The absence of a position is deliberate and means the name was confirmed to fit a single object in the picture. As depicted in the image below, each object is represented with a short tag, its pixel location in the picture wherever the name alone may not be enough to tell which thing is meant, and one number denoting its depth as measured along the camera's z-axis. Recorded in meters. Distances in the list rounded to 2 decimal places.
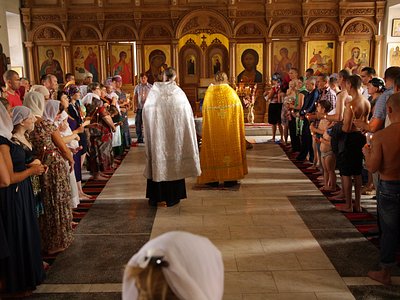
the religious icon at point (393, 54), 13.20
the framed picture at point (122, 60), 13.88
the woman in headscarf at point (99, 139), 7.37
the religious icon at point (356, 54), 13.52
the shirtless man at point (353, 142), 5.31
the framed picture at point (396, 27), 13.09
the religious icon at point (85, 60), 13.77
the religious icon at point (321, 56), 13.70
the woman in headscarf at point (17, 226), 3.42
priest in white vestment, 5.97
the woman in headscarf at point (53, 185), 4.36
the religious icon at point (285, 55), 13.77
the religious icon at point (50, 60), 13.66
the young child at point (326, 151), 6.39
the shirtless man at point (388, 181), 3.74
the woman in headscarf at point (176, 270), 1.32
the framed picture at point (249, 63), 13.81
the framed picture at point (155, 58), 13.81
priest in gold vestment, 6.86
